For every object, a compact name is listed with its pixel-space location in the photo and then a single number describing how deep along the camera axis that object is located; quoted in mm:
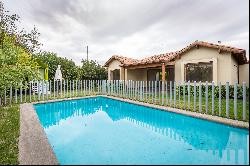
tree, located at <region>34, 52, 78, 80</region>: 15071
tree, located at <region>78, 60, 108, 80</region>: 16169
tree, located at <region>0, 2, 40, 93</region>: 5961
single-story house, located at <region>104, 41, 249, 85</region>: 8731
